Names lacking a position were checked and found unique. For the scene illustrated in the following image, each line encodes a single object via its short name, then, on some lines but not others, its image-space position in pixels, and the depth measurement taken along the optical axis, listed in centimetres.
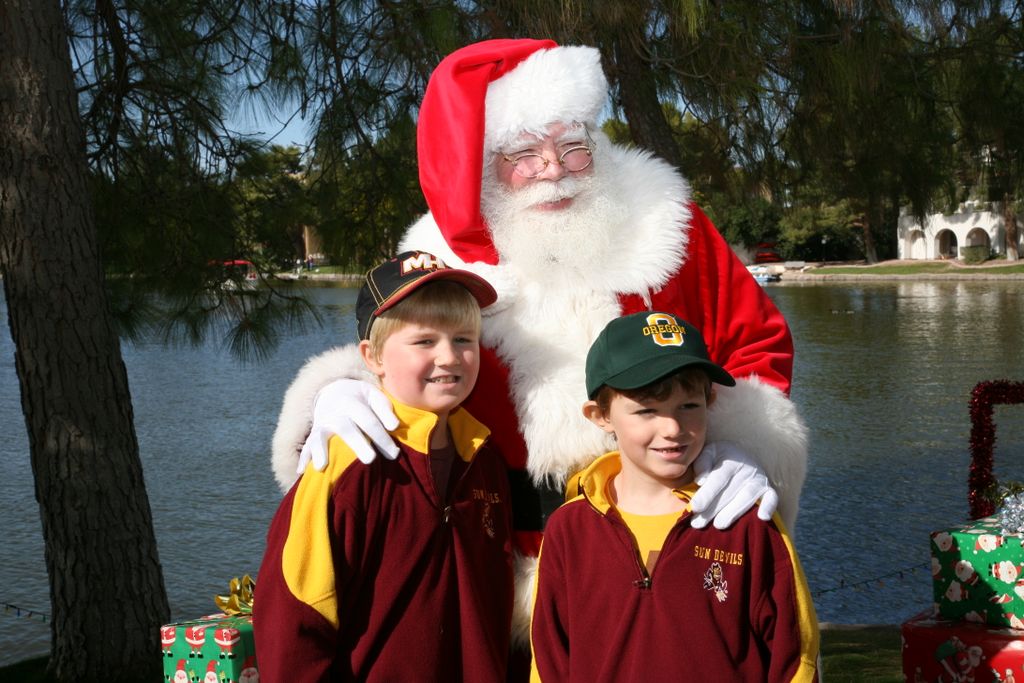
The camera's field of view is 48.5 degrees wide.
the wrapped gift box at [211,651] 233
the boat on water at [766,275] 3653
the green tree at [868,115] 454
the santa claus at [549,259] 212
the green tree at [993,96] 486
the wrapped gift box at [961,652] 259
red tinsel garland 330
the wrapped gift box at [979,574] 263
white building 3616
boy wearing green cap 175
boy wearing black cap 182
